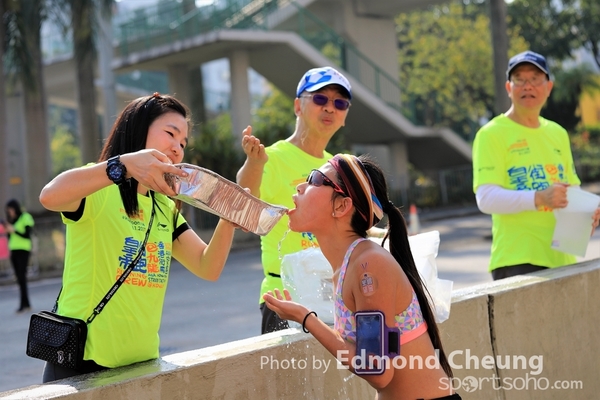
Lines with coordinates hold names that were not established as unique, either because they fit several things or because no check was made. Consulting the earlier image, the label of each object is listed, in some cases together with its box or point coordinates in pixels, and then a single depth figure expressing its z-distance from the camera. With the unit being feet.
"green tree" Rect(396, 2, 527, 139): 119.24
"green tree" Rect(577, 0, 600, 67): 142.51
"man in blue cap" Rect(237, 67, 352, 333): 15.23
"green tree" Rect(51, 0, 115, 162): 76.33
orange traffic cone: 63.78
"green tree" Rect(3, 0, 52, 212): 77.30
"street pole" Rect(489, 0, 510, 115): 72.13
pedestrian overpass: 87.90
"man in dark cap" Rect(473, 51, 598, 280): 18.26
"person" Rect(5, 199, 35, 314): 47.88
